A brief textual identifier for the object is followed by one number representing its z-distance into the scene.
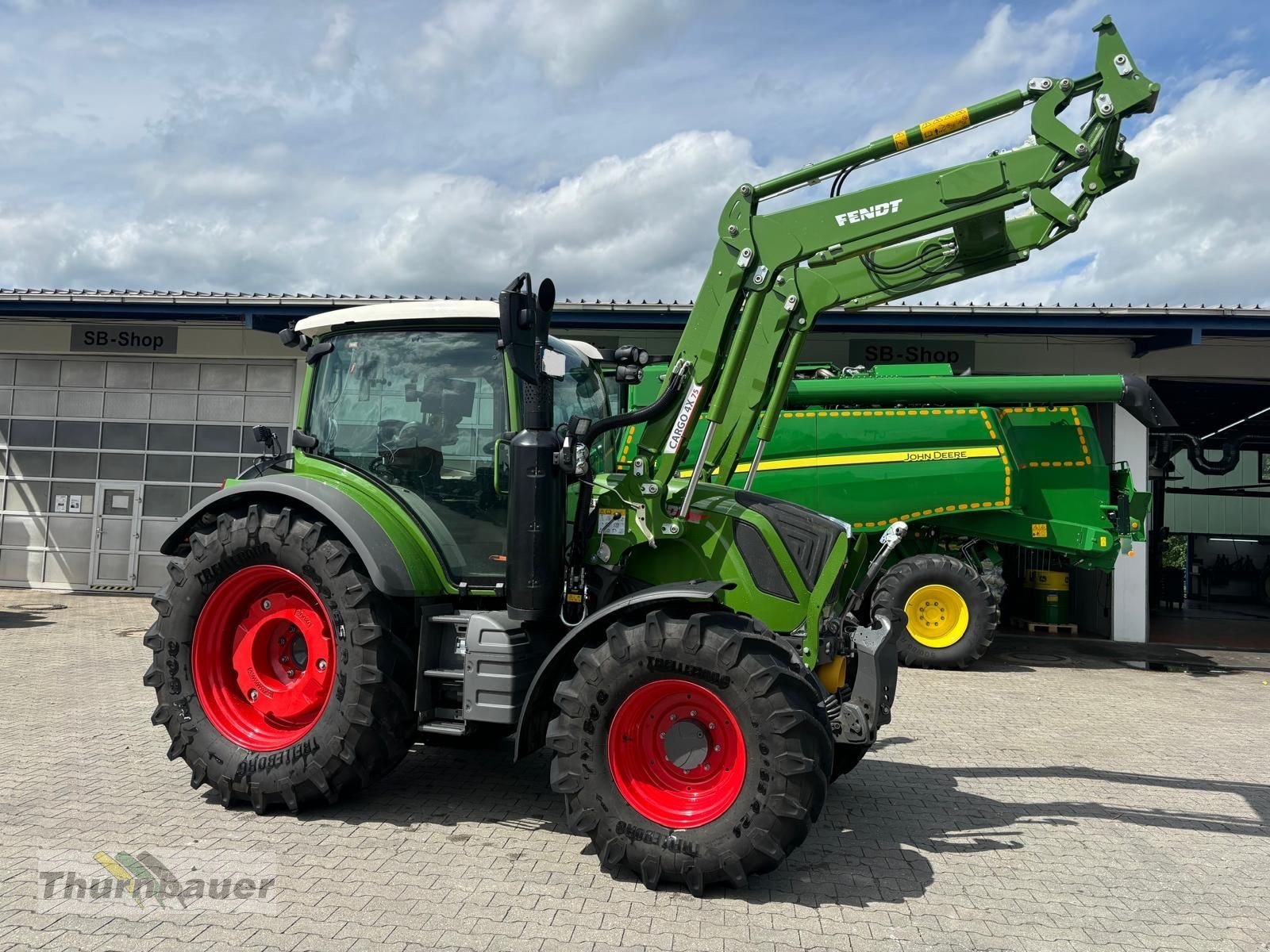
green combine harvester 9.85
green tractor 3.75
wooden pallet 13.10
